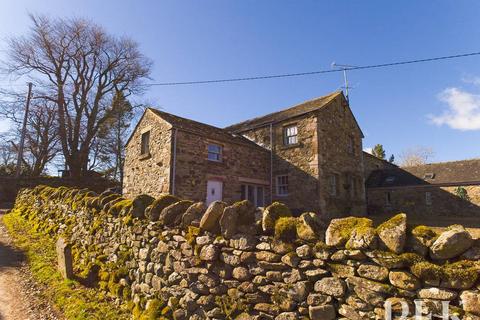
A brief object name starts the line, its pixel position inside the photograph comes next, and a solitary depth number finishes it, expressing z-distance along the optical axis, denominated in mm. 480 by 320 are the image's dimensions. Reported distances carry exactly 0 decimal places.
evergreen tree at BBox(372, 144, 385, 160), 40562
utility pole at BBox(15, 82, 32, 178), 22580
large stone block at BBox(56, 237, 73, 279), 6570
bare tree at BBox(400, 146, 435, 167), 46969
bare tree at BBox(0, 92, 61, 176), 25578
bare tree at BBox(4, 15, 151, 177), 24250
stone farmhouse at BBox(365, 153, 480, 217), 20750
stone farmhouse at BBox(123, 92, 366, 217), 13914
